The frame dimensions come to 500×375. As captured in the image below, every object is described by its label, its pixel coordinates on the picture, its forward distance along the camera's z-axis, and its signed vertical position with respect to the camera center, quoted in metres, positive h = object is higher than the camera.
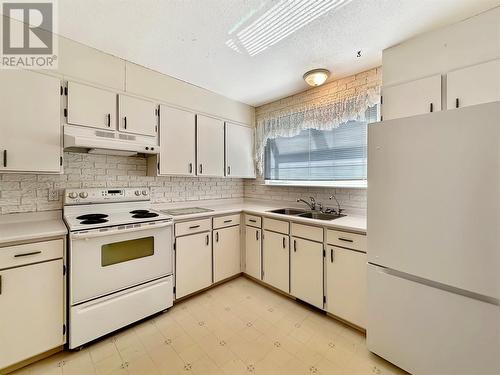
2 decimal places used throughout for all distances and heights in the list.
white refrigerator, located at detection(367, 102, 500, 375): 1.16 -0.33
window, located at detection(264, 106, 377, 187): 2.41 +0.38
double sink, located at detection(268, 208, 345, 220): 2.49 -0.33
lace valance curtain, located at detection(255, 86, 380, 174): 2.29 +0.86
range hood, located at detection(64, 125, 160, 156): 1.79 +0.39
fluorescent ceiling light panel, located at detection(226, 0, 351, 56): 1.47 +1.23
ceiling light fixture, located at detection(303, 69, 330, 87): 2.28 +1.17
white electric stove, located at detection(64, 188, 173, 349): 1.67 -0.65
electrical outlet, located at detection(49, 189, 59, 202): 2.03 -0.09
